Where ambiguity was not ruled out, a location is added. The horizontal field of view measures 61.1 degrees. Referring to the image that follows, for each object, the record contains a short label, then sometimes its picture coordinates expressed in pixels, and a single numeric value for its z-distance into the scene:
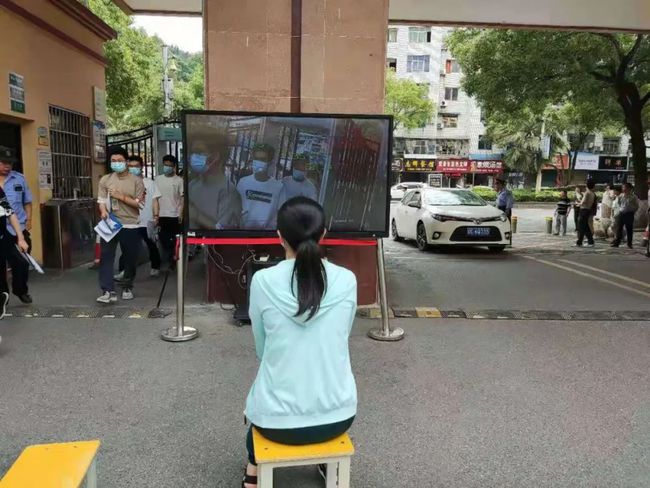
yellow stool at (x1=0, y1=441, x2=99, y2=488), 2.07
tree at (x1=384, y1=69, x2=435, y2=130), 37.84
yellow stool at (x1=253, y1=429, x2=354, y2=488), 2.23
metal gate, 9.27
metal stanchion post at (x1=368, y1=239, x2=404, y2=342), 5.16
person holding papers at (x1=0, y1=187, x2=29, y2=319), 5.14
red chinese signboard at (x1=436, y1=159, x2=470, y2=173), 43.94
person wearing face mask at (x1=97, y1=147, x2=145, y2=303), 6.06
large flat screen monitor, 5.30
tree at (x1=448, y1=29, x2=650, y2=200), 13.66
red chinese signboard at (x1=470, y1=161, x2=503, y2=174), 44.19
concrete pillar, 5.73
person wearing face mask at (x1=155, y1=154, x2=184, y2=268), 7.97
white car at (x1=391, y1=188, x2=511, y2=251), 10.96
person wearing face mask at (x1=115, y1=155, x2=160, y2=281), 7.24
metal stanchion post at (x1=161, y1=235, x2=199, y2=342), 5.01
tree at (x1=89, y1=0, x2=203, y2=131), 15.54
